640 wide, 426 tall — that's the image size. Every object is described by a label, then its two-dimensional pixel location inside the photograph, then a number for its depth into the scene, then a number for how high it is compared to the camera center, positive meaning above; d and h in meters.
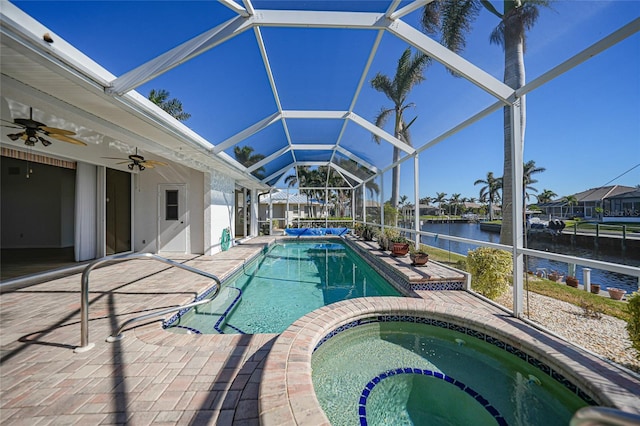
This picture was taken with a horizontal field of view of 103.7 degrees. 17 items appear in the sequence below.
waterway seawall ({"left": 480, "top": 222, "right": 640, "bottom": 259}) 4.45 -0.55
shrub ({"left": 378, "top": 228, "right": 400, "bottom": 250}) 7.16 -0.69
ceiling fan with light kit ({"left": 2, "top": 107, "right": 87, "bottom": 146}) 3.47 +1.25
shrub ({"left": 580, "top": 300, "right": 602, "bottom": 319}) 3.83 -1.53
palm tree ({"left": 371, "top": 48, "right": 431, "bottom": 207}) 6.28 +3.64
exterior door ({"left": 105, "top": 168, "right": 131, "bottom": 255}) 7.07 +0.14
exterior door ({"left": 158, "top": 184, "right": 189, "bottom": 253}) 7.72 -0.11
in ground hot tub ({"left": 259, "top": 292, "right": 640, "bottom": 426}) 1.88 -1.50
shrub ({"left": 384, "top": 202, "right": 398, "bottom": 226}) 10.20 -0.05
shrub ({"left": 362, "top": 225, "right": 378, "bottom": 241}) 10.12 -0.73
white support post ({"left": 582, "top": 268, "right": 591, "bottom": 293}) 4.40 -1.18
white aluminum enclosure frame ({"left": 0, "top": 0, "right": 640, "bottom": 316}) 2.37 +1.79
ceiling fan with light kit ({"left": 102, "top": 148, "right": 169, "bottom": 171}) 5.77 +1.26
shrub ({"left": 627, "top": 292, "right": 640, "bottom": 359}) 2.12 -0.92
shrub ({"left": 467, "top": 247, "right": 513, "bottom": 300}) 4.30 -1.00
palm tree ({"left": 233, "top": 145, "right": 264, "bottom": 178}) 7.90 +2.05
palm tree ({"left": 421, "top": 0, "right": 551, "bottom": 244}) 4.25 +3.46
